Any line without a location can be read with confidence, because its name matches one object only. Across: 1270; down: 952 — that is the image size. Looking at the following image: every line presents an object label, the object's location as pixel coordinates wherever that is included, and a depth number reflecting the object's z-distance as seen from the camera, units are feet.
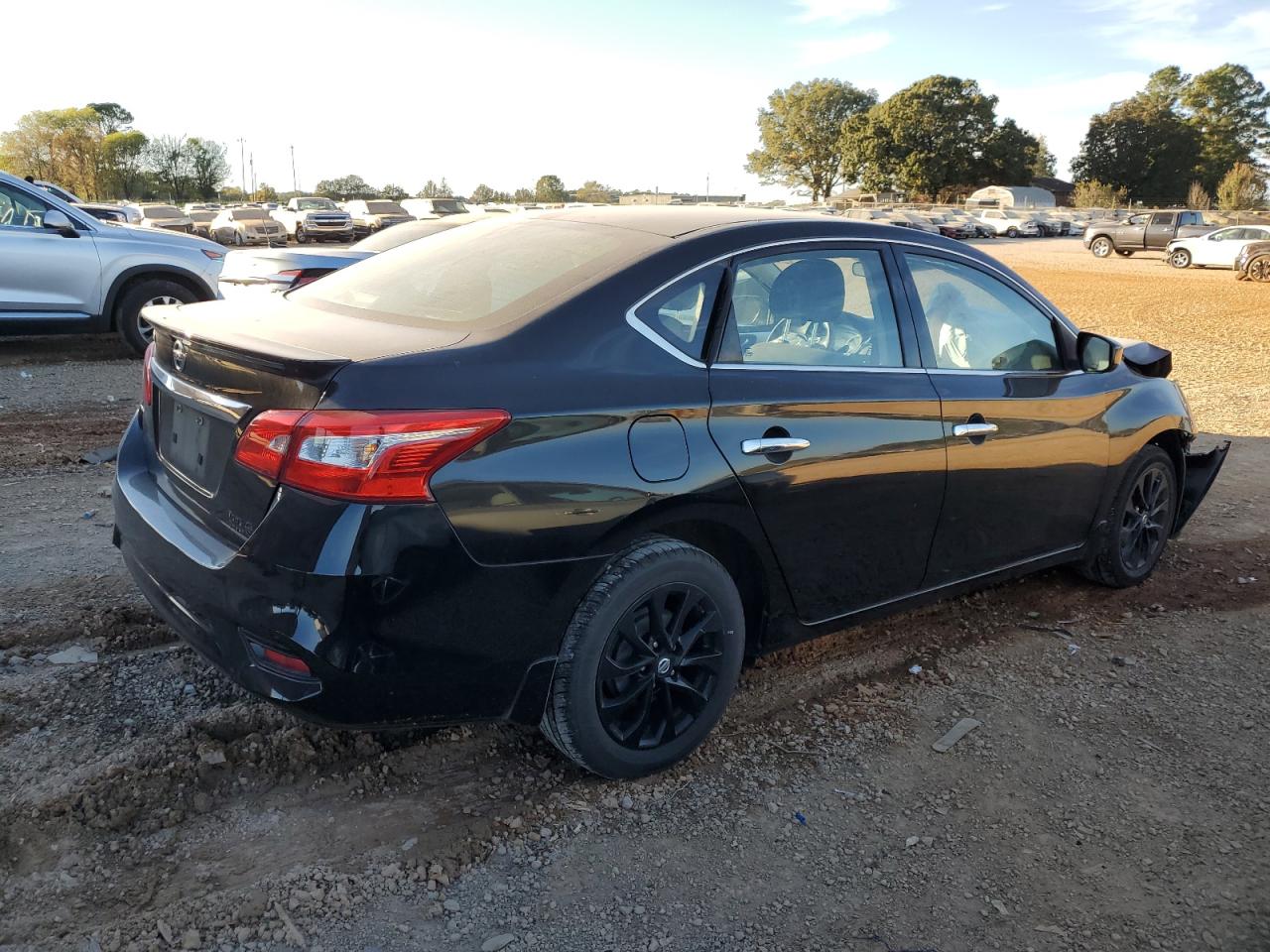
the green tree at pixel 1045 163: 362.12
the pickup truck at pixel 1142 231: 113.80
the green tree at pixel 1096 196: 249.34
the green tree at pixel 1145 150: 291.58
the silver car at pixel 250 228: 117.29
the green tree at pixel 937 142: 273.13
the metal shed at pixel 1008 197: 247.50
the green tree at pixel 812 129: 324.19
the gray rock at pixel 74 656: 11.73
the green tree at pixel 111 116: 305.55
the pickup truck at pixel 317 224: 119.85
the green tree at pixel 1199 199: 238.58
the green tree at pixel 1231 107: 320.91
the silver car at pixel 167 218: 113.21
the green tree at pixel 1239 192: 219.00
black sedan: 8.09
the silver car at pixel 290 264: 28.76
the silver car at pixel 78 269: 29.78
